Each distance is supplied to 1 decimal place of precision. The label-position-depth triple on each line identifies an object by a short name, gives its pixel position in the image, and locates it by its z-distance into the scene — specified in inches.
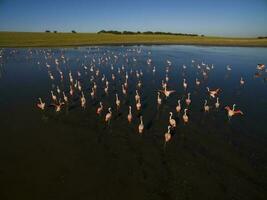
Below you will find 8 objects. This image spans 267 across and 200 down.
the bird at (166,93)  556.4
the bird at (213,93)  559.9
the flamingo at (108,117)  435.1
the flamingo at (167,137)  366.3
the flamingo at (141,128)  395.5
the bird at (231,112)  452.4
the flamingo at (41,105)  489.3
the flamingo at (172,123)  410.1
